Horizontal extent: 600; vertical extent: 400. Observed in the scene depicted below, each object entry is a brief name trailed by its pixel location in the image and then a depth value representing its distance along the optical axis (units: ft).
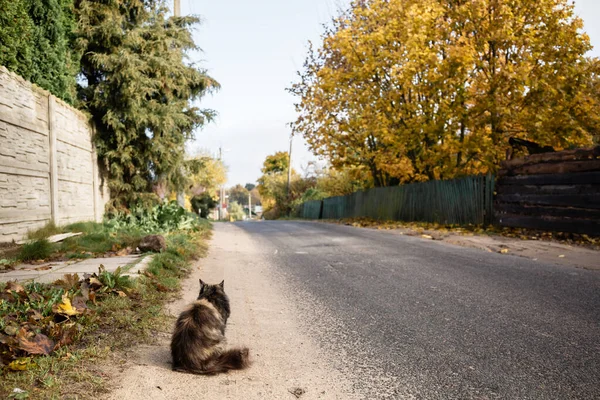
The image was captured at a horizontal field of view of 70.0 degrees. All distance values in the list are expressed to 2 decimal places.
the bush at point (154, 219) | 40.83
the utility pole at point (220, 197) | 216.04
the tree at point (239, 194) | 512.22
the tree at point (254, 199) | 517.88
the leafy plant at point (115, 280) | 15.74
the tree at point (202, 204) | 130.00
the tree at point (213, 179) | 150.04
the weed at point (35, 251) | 23.66
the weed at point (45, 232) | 28.45
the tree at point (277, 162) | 240.32
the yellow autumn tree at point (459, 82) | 44.34
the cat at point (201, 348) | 10.28
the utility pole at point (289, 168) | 158.71
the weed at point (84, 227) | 33.72
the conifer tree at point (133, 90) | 41.81
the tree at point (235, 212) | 283.81
